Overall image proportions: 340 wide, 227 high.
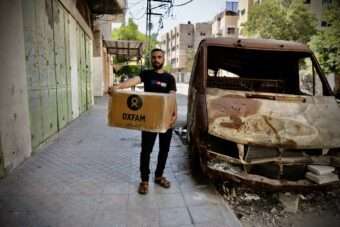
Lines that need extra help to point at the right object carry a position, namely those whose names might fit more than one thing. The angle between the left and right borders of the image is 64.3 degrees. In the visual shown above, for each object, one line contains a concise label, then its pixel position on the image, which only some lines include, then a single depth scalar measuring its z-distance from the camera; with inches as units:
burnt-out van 122.2
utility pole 560.2
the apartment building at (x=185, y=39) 2591.0
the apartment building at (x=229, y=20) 1862.7
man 131.4
